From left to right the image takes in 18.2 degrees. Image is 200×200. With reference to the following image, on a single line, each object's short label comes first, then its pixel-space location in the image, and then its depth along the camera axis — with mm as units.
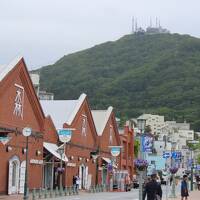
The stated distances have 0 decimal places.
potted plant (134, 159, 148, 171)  28588
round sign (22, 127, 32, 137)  34344
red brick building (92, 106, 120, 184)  72562
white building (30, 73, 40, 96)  79619
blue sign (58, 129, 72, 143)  41469
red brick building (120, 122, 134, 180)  86875
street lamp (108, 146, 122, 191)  61506
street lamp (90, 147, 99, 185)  67519
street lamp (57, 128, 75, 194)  41475
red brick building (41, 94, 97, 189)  58969
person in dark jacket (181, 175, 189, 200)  39269
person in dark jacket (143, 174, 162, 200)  25031
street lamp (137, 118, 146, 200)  42825
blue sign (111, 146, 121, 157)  61488
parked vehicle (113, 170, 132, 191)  66375
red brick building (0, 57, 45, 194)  42969
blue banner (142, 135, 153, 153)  38988
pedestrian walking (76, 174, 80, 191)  54862
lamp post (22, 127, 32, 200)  34344
